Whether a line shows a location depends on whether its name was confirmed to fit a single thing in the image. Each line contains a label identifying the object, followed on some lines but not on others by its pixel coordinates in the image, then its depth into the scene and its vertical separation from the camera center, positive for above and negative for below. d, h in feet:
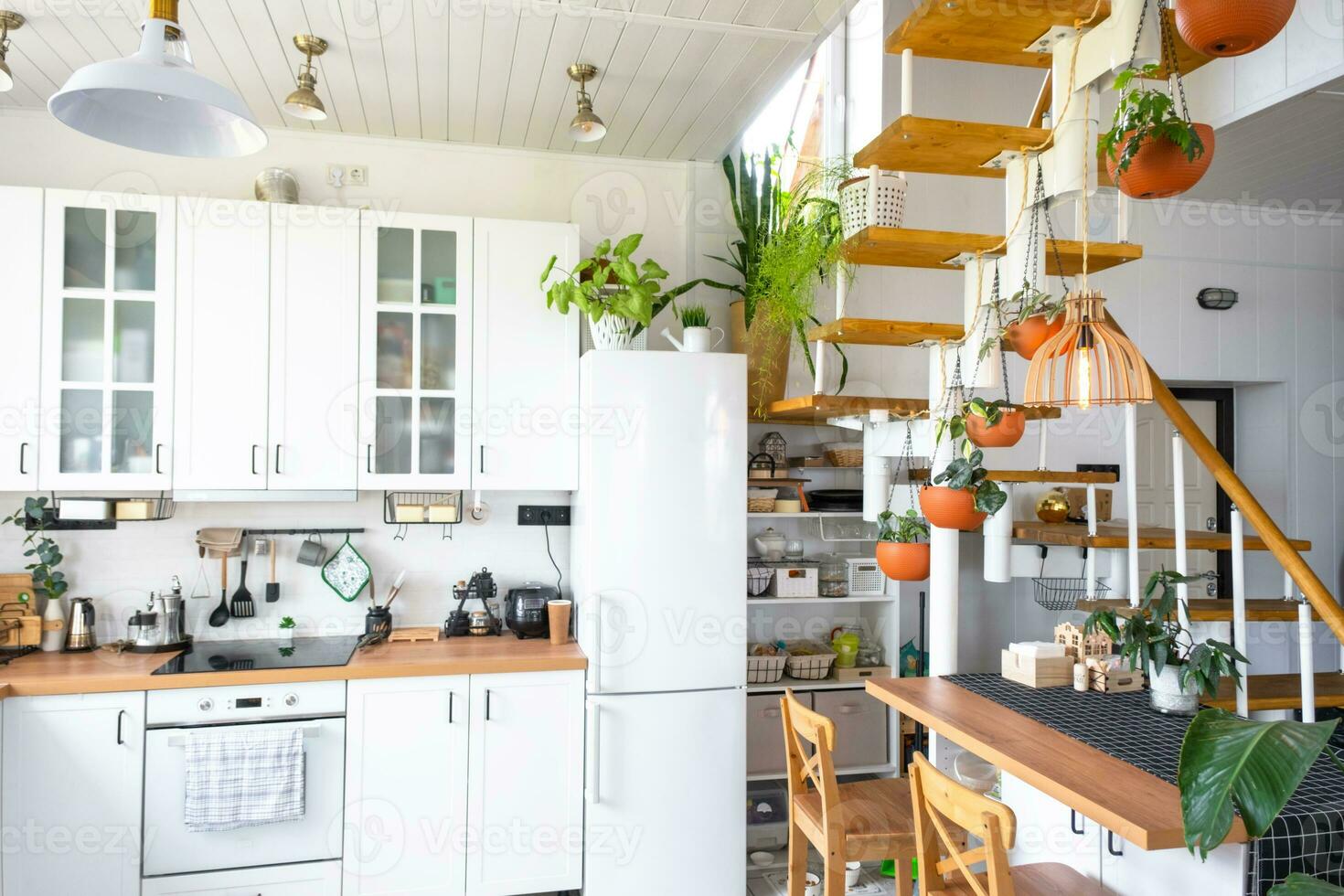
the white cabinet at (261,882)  9.32 -4.53
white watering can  10.57 +1.51
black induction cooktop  9.76 -2.27
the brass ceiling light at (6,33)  8.48 +4.23
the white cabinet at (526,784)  10.04 -3.71
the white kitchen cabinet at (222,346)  10.12 +1.32
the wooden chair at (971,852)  5.62 -2.62
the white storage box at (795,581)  12.00 -1.58
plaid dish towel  9.20 -3.35
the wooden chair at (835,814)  7.80 -3.23
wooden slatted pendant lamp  6.33 +0.78
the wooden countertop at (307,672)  9.11 -2.28
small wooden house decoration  8.68 -1.75
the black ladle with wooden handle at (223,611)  10.97 -1.88
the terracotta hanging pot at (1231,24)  5.50 +2.83
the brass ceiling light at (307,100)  9.41 +3.87
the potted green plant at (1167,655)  7.23 -1.56
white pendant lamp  4.78 +2.10
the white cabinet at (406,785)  9.73 -3.61
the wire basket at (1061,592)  11.91 -1.69
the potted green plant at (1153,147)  6.24 +2.31
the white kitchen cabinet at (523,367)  10.89 +1.20
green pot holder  11.33 -1.45
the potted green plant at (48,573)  10.32 -1.37
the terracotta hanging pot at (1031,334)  7.16 +1.10
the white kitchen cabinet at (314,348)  10.37 +1.33
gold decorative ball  12.25 -0.55
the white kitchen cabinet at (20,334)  9.71 +1.37
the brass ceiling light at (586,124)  9.90 +3.82
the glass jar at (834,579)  12.23 -1.58
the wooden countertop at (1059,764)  5.36 -2.13
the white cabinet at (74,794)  9.00 -3.47
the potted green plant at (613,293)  10.28 +2.01
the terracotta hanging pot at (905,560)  8.54 -0.92
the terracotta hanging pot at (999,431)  7.60 +0.32
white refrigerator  10.10 -1.85
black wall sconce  14.60 +2.84
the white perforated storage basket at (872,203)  8.75 +2.64
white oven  9.29 -3.38
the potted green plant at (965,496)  7.54 -0.24
